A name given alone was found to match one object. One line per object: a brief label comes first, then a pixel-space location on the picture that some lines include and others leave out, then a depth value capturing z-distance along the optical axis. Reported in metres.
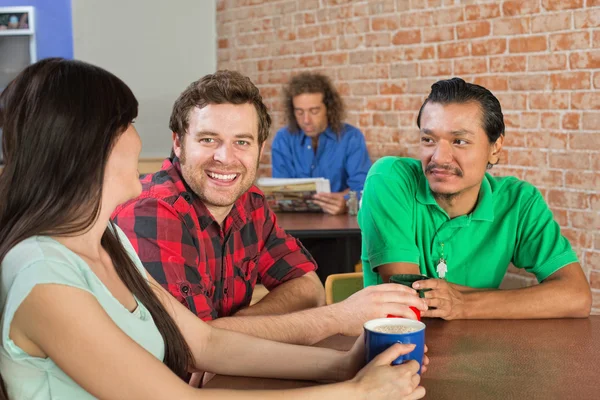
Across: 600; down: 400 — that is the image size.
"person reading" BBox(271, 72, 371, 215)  4.81
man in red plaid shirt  1.74
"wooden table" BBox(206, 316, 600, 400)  1.35
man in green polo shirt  2.17
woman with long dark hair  1.08
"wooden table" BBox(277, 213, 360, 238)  3.45
